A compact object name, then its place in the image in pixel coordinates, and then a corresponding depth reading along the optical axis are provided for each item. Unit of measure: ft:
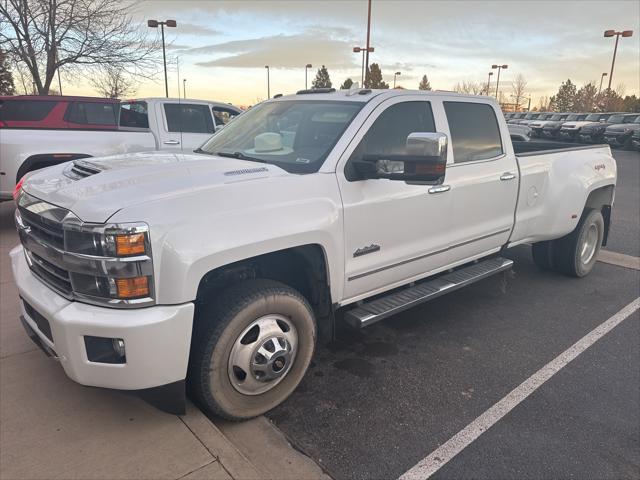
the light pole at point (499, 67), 172.96
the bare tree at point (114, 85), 58.85
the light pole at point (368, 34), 87.86
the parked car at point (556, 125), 104.84
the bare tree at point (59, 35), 49.57
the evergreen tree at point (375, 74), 190.76
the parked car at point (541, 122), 109.40
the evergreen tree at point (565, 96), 240.20
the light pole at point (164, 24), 65.21
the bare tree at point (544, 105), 281.04
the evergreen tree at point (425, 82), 256.62
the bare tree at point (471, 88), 236.71
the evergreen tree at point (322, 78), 234.56
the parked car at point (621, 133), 83.05
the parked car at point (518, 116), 128.25
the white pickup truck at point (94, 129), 23.82
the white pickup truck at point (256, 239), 7.98
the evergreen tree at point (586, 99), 206.39
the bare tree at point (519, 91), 251.89
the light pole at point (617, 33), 118.06
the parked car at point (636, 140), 80.94
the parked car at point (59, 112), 24.76
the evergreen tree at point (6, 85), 91.40
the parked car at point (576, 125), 98.27
